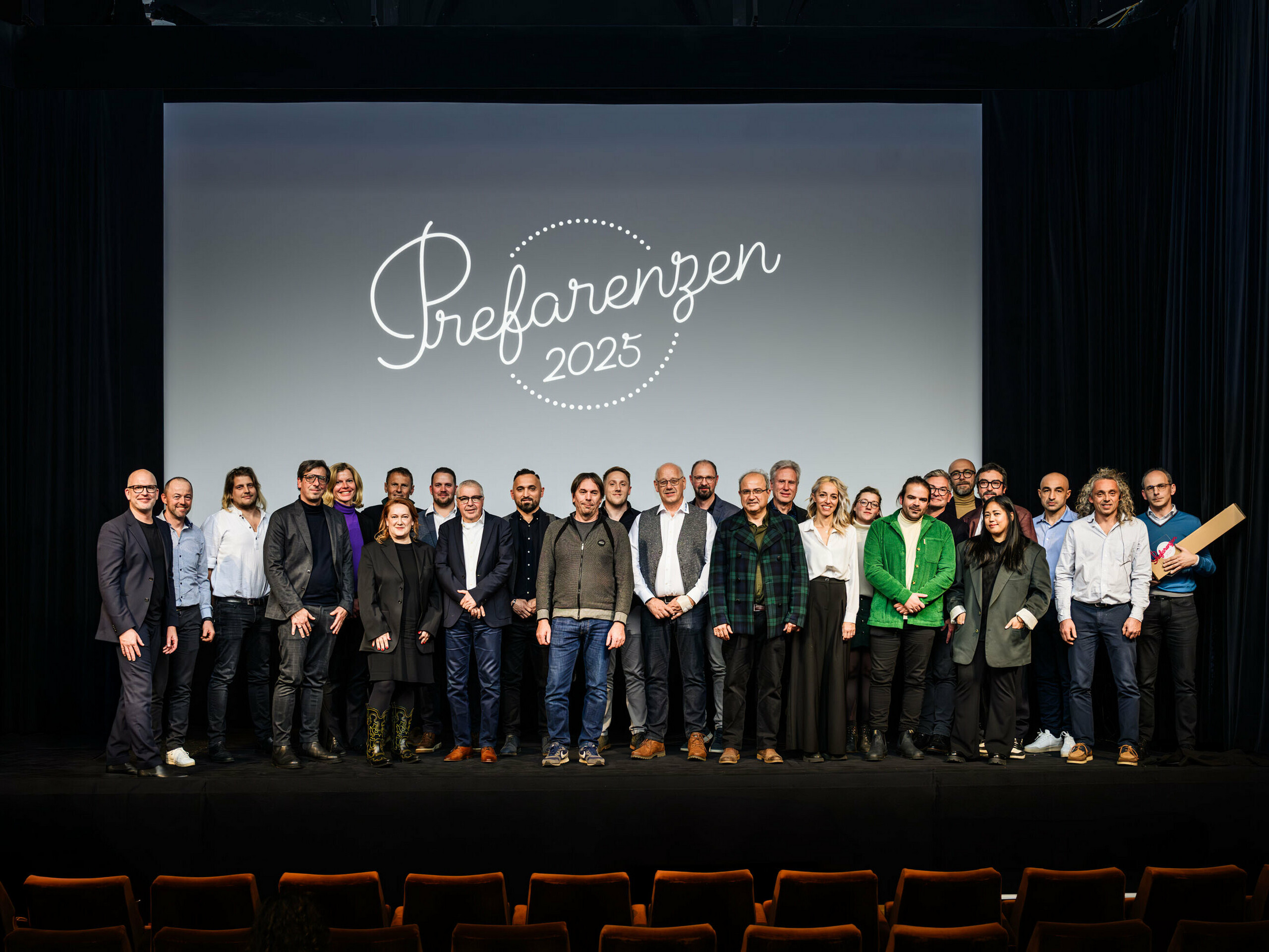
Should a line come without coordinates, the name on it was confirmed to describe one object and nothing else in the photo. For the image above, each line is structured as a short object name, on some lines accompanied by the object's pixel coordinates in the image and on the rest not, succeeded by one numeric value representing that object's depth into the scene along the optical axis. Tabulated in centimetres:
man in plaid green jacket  475
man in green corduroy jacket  480
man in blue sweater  489
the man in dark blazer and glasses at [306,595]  473
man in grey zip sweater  476
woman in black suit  476
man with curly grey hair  484
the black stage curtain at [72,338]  593
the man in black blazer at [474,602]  493
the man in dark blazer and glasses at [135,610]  447
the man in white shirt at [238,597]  490
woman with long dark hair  478
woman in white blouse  480
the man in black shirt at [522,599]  508
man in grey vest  500
